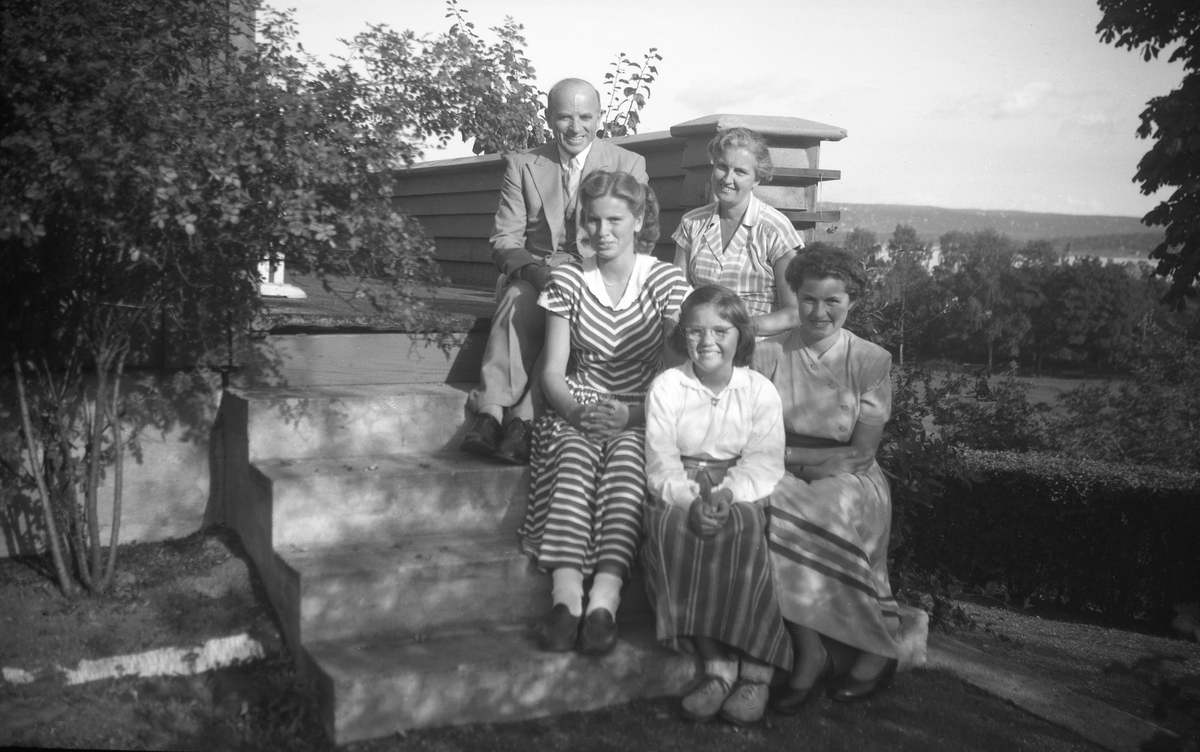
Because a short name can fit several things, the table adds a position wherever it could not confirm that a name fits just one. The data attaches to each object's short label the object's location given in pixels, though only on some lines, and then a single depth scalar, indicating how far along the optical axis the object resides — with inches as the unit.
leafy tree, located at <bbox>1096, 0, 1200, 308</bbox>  229.0
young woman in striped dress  116.0
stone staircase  107.5
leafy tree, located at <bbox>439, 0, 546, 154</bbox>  140.1
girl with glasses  113.1
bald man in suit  144.6
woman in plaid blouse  150.1
